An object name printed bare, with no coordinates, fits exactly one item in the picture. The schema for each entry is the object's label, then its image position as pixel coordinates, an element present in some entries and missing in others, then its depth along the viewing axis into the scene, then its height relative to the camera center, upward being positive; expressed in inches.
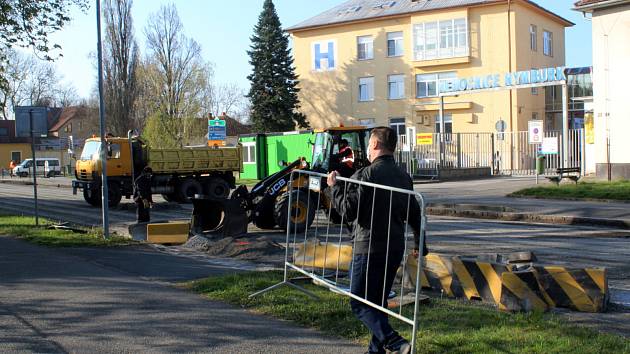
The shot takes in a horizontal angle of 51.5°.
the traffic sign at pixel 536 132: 1071.6 +34.2
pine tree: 2132.1 +267.4
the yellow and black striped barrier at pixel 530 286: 267.9 -56.7
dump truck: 973.2 -8.7
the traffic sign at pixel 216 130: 1288.1 +61.8
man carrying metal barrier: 204.4 -22.4
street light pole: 537.6 +37.7
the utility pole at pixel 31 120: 650.0 +46.3
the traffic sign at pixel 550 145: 1062.4 +11.6
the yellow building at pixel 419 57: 1868.8 +303.5
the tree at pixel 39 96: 3115.2 +368.6
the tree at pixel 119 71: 2208.4 +315.7
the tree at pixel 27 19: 616.4 +141.1
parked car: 2568.9 -5.1
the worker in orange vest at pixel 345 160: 621.4 -2.2
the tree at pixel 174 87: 2144.4 +259.3
